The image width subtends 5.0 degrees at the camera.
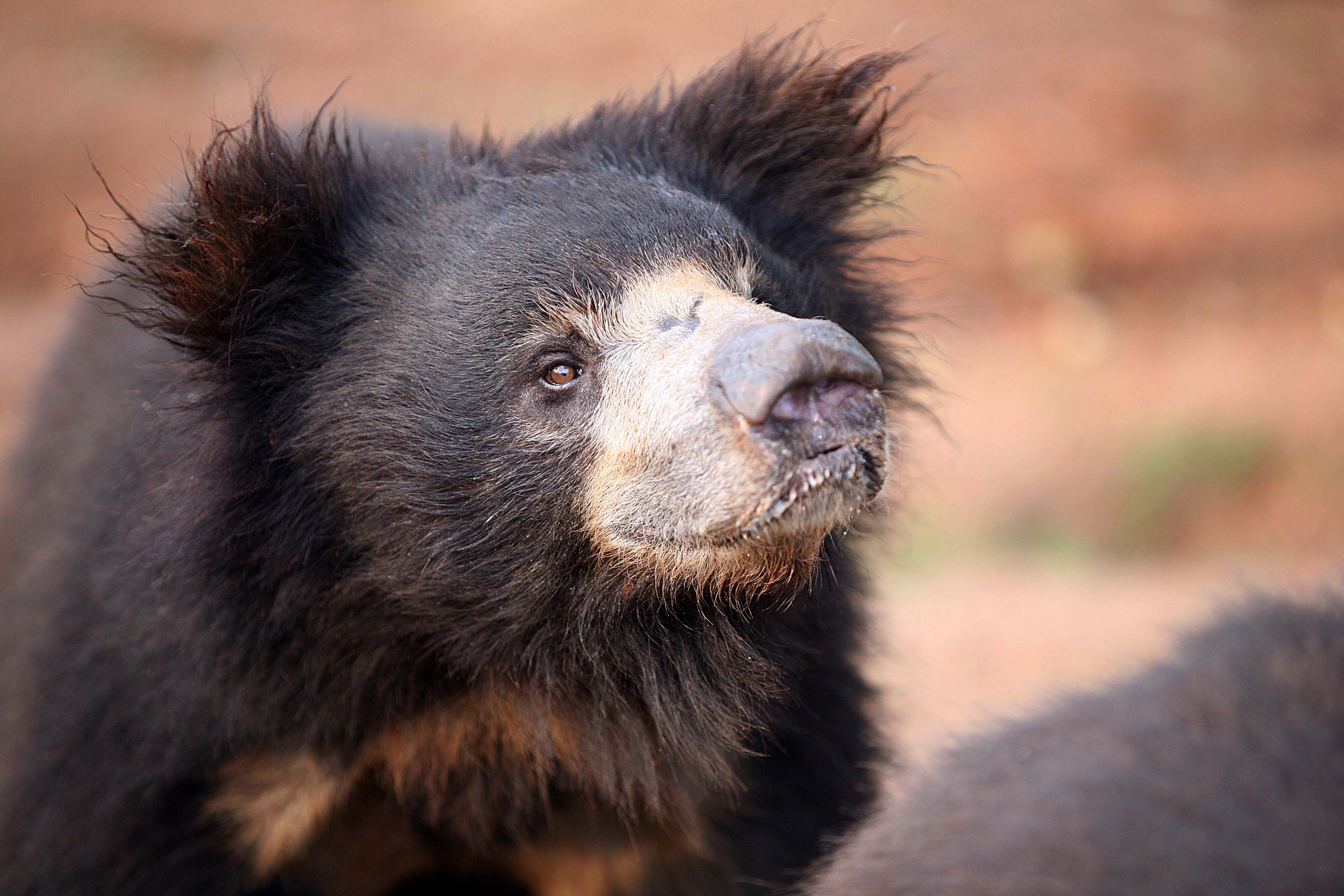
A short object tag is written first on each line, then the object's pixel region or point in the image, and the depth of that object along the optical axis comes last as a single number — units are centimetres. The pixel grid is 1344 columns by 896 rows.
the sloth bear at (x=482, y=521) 695
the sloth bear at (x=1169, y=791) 683
